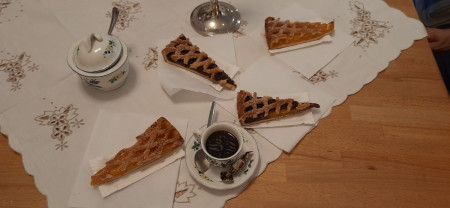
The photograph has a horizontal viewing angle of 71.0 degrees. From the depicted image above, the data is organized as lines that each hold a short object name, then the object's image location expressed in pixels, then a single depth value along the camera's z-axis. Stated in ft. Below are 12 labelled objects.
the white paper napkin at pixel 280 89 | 2.88
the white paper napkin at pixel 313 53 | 3.40
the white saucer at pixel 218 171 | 2.54
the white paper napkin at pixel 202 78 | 3.19
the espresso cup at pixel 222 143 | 2.46
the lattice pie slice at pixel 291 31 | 3.49
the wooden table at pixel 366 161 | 2.58
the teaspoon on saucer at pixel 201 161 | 2.65
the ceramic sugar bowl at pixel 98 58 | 2.85
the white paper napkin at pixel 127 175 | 2.56
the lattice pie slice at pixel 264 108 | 2.91
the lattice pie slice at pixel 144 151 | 2.58
